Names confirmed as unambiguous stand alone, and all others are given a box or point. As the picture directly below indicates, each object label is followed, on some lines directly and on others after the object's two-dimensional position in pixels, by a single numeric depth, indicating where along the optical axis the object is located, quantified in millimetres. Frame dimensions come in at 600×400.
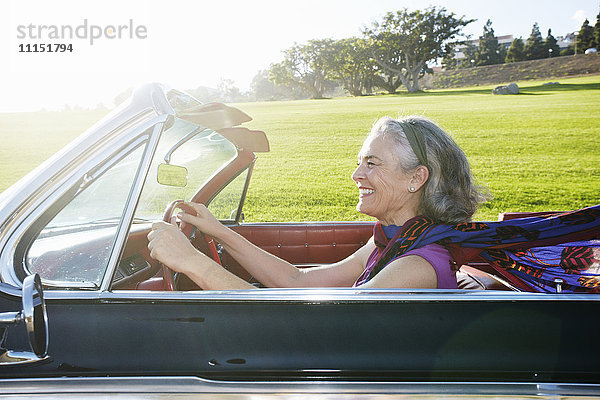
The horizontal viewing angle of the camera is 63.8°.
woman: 1700
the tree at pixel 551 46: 60406
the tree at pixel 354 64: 54781
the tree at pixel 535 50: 60406
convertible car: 1346
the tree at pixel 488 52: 69250
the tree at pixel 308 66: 55875
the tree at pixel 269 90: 61375
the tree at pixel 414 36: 54156
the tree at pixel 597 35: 54156
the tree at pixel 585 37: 57344
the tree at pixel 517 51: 61625
